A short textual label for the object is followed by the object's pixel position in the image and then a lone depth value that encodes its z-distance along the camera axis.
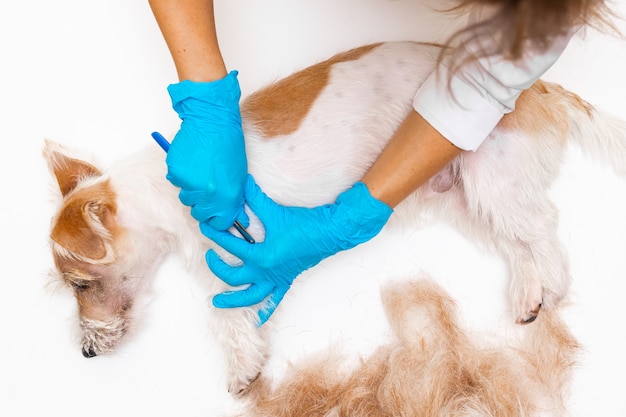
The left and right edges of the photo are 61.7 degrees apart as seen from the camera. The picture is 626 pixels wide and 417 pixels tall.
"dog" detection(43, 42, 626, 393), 1.37
